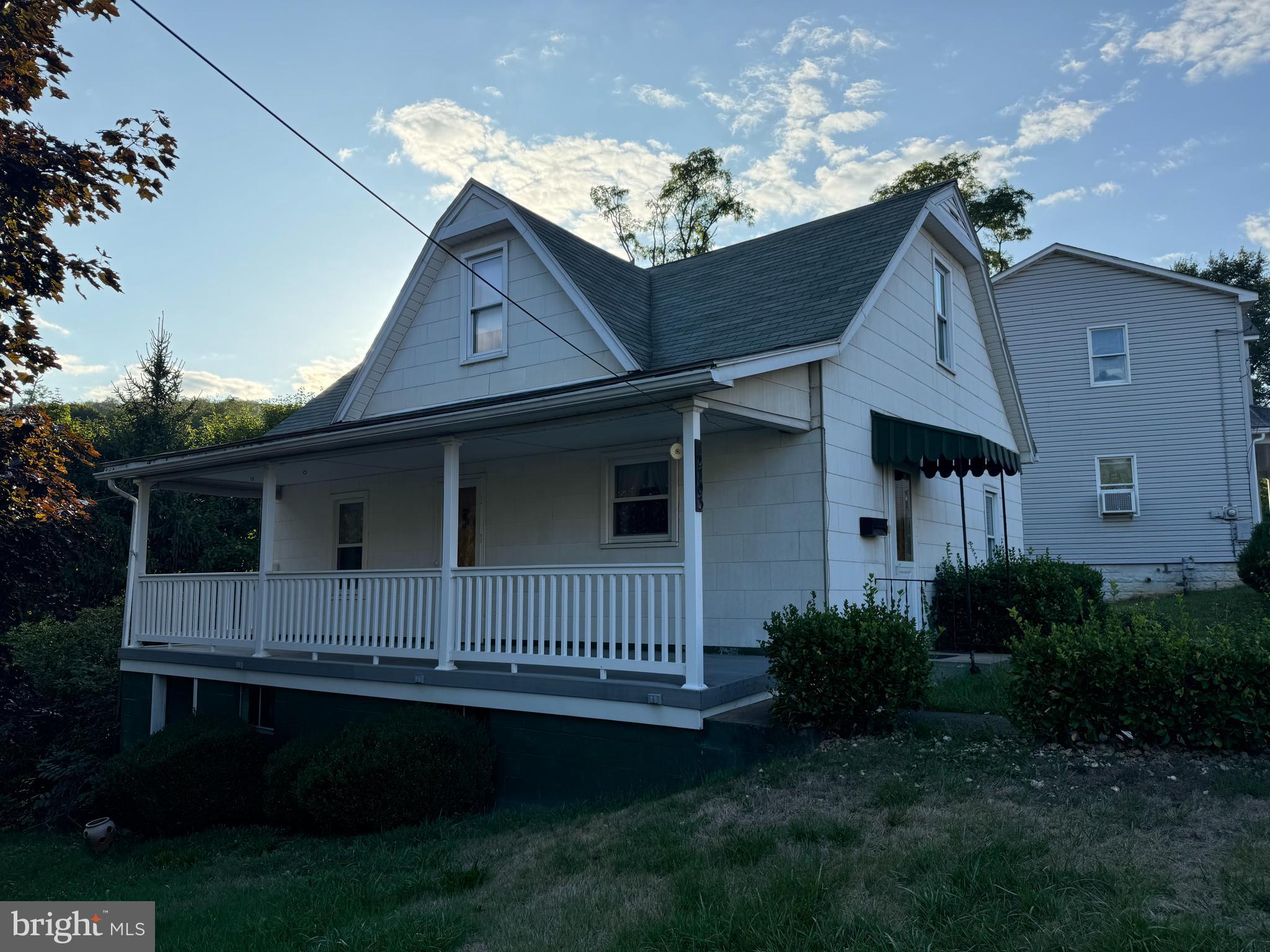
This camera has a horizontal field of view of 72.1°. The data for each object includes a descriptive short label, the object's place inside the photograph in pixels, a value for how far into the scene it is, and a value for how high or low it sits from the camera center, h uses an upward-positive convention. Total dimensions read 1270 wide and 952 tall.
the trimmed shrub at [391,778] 7.26 -1.76
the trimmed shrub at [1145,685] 5.47 -0.79
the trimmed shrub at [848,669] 6.62 -0.79
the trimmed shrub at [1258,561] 15.40 +0.03
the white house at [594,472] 8.16 +1.26
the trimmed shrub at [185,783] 8.84 -2.16
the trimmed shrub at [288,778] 7.94 -1.88
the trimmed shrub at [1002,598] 11.19 -0.43
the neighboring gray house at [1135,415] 20.05 +3.56
